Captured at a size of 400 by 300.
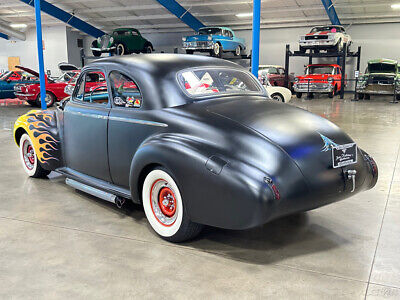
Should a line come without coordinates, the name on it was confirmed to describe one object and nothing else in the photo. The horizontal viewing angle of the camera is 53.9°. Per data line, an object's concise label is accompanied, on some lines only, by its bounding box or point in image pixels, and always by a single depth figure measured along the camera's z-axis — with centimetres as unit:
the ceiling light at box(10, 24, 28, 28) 2792
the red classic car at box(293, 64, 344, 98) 1820
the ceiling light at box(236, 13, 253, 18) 2262
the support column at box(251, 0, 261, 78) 772
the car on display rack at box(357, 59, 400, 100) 1722
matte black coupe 294
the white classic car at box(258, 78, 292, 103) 1358
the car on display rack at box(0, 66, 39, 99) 1531
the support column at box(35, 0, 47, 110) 1177
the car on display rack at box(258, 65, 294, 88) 2057
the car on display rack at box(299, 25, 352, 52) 1898
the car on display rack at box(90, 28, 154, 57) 1903
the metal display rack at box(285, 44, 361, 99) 1919
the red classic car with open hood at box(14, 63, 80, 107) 1461
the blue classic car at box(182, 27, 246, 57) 1911
